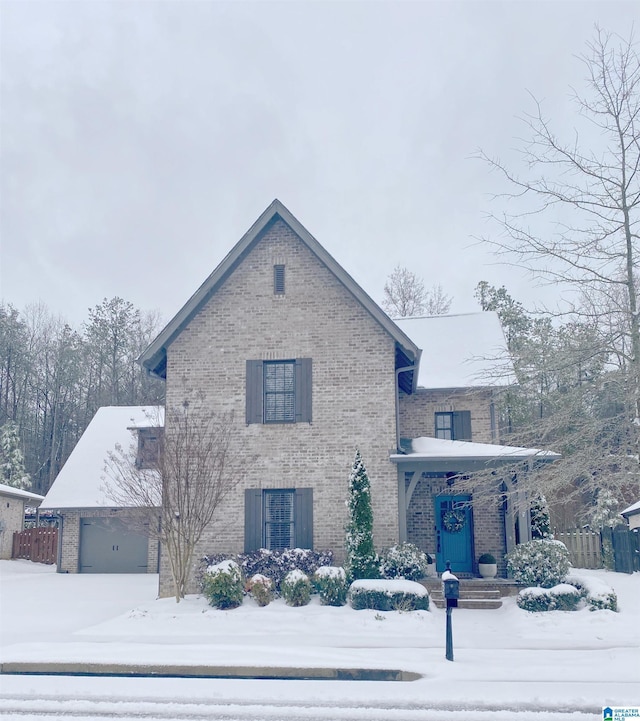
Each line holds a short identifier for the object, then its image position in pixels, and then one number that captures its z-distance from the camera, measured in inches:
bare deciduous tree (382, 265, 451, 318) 1616.1
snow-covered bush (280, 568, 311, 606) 560.1
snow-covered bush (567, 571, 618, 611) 531.8
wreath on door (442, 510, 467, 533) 740.0
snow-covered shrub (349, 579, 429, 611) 532.1
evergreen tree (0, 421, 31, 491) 1401.2
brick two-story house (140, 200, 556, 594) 636.1
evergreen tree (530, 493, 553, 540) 672.4
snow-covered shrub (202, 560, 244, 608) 557.9
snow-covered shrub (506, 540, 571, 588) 583.2
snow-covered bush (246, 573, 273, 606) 566.6
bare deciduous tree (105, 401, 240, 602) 596.7
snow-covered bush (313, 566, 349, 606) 560.7
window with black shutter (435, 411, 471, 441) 784.3
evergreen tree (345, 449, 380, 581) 580.7
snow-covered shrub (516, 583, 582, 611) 541.6
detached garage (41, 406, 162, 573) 984.9
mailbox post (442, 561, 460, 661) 389.7
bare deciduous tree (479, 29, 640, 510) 391.5
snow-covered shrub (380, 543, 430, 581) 594.9
